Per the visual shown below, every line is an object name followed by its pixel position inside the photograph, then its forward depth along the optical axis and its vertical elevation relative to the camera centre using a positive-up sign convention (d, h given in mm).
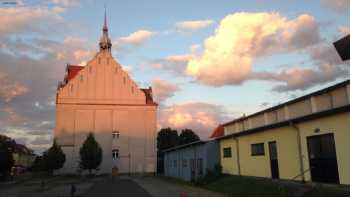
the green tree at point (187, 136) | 83694 +5324
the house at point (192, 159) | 32312 -102
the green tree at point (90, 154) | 48156 +988
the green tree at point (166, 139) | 80738 +4561
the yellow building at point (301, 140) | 15898 +819
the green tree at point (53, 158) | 47719 +616
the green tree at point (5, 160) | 43844 +489
